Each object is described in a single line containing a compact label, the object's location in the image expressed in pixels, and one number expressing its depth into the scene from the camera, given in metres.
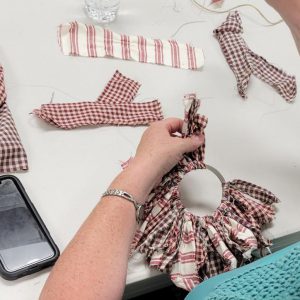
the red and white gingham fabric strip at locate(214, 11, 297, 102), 1.04
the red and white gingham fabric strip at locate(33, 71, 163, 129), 0.88
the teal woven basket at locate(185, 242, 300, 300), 0.55
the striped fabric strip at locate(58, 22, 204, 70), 1.01
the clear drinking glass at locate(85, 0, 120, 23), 1.08
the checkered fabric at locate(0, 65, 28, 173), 0.80
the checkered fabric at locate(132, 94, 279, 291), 0.73
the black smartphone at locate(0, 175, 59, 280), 0.69
